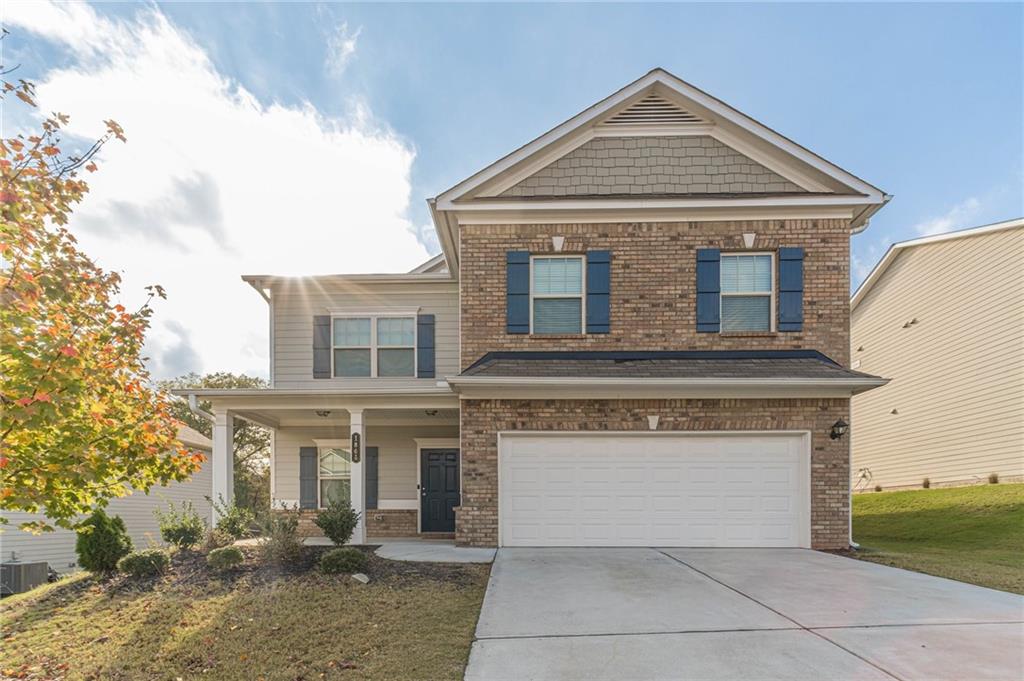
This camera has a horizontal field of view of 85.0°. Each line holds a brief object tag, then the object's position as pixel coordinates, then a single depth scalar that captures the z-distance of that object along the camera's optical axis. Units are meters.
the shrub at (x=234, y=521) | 8.97
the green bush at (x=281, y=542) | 7.42
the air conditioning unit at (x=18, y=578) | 12.15
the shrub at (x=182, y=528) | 8.72
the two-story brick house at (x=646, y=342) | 9.59
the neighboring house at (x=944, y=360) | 14.79
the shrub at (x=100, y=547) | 8.02
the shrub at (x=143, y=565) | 7.61
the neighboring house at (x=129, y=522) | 14.09
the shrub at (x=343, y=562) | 7.12
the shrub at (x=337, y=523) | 8.54
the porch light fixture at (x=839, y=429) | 9.49
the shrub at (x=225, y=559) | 7.42
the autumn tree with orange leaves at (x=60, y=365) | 3.89
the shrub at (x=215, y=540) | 8.69
